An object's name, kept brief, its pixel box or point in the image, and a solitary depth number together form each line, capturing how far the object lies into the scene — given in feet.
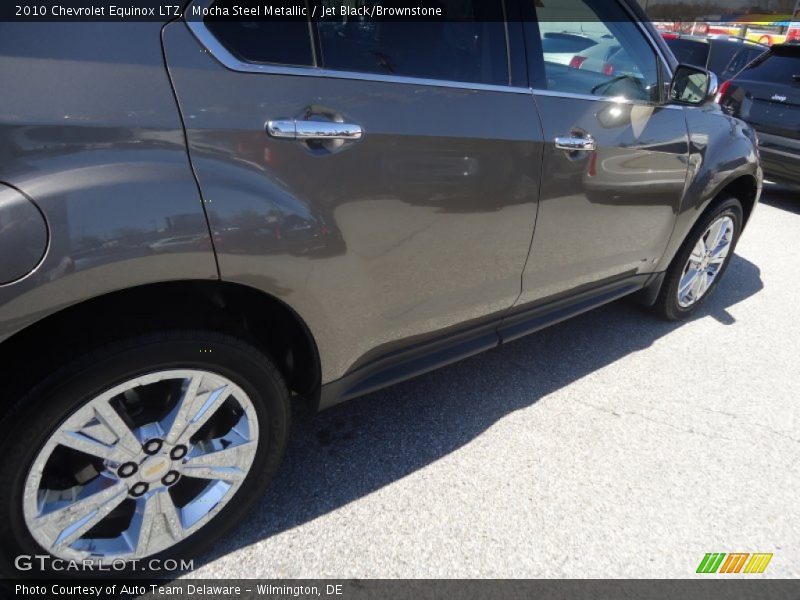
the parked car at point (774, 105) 17.92
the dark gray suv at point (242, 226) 3.81
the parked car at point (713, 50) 27.30
